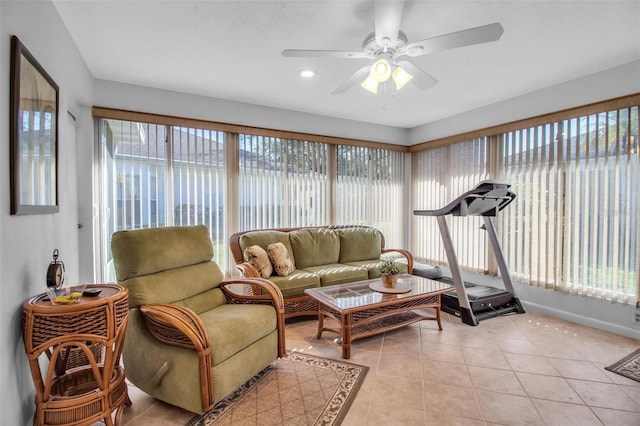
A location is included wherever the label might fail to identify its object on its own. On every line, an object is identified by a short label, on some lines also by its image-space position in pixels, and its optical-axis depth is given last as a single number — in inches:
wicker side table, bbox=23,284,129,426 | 58.2
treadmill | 128.9
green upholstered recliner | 72.1
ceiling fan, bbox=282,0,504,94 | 71.2
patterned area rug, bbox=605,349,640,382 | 91.7
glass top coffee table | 102.8
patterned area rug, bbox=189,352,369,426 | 73.4
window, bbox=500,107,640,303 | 120.2
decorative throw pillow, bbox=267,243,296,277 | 137.6
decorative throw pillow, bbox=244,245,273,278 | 133.0
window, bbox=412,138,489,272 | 175.8
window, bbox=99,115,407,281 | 138.7
